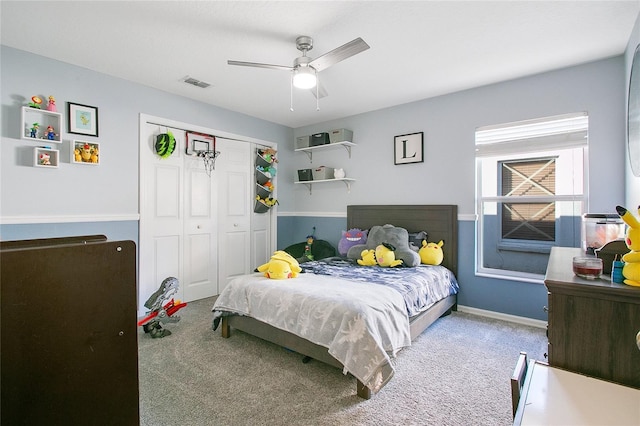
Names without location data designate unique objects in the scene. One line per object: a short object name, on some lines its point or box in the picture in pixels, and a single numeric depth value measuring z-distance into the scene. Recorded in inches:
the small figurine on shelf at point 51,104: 107.2
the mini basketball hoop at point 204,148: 153.3
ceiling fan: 85.2
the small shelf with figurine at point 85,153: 114.0
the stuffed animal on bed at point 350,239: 156.8
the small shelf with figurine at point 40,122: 103.6
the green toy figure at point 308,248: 173.1
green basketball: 137.9
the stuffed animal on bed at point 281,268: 106.7
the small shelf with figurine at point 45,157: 105.3
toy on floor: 112.4
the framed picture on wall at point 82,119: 113.7
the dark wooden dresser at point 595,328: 39.5
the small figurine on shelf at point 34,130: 105.0
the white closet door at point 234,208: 168.9
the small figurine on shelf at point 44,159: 106.7
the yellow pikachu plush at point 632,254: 40.6
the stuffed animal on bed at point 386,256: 130.3
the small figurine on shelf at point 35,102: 103.8
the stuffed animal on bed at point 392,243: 130.5
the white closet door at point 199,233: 153.7
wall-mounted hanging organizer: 184.1
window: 118.2
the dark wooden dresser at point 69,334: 32.3
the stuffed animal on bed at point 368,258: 134.9
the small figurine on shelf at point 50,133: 107.6
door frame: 133.7
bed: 75.3
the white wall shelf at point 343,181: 174.9
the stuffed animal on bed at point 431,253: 136.7
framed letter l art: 150.3
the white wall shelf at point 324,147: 173.3
